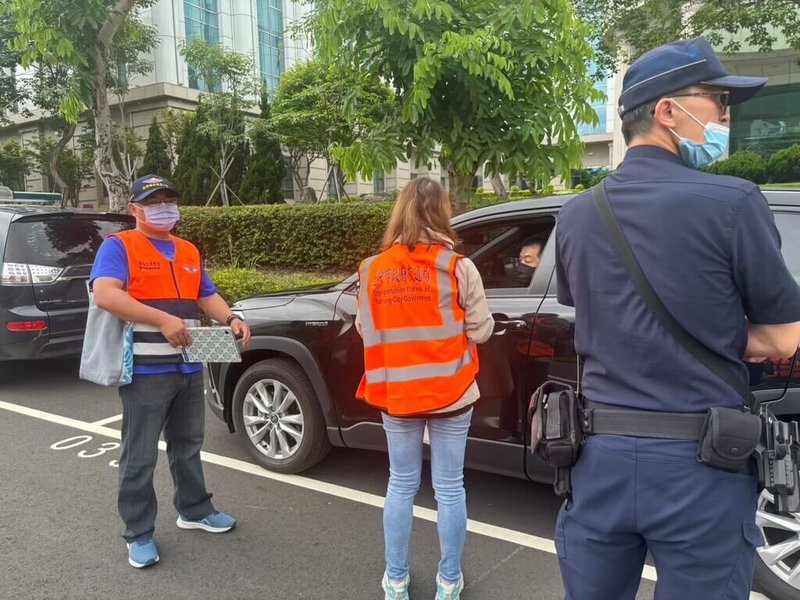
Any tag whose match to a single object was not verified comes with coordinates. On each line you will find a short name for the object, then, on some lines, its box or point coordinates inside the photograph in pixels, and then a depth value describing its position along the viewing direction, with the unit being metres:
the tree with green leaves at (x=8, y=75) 17.31
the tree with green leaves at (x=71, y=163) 24.41
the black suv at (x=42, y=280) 6.01
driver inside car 3.63
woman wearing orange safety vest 2.54
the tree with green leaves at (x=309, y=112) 17.33
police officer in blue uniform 1.45
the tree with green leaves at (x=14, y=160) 24.95
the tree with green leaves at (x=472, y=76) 5.30
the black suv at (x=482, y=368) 2.85
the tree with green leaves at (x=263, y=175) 20.52
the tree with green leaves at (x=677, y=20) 12.21
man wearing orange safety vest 2.96
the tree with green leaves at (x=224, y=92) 17.81
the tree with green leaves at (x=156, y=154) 22.97
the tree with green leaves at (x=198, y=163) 20.39
